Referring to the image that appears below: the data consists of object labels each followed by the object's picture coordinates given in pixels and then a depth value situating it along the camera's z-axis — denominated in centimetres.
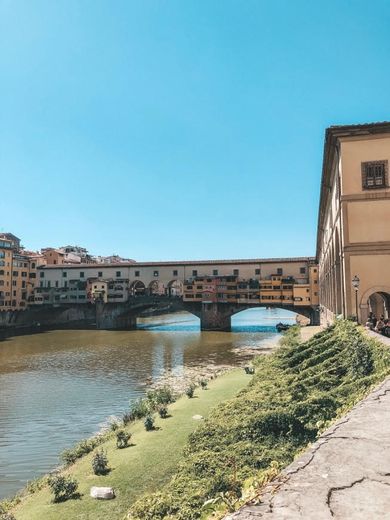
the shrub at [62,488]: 1076
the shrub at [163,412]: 1797
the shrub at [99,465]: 1225
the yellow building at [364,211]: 2378
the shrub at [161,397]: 2172
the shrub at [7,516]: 930
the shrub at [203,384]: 2393
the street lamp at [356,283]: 2248
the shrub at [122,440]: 1459
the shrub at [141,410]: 1934
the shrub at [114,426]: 1796
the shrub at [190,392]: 2166
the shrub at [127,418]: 1873
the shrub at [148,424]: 1611
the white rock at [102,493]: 1064
